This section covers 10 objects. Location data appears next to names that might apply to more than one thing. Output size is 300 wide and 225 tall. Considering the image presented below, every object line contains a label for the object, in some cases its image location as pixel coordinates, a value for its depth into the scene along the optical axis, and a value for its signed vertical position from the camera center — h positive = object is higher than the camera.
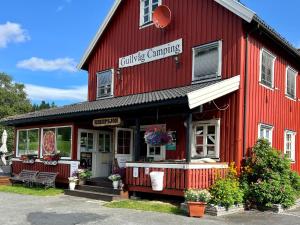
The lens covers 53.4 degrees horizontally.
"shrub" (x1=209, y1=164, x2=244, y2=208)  8.27 -1.55
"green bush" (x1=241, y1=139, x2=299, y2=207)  8.76 -1.22
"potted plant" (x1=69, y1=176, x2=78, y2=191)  11.39 -1.85
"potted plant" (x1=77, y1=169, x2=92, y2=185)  11.65 -1.58
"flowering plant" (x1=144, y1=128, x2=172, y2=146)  9.97 -0.02
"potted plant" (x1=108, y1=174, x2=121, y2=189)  10.20 -1.52
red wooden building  9.65 +1.41
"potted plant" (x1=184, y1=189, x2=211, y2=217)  7.80 -1.71
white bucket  9.21 -1.34
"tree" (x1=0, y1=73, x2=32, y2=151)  36.99 +4.31
